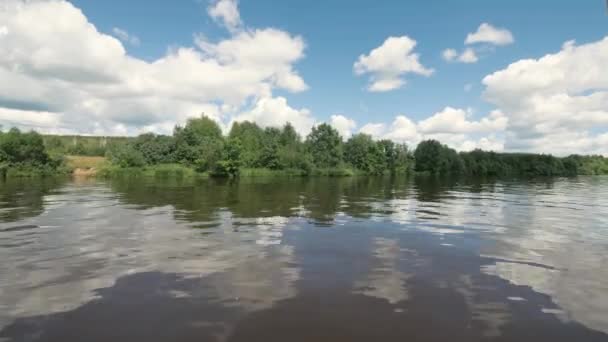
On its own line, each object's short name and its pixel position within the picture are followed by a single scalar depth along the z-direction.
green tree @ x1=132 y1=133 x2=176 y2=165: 82.19
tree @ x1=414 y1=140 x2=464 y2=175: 118.69
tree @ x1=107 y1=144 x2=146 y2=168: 76.94
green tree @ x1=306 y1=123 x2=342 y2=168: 98.00
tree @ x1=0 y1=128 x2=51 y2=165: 66.38
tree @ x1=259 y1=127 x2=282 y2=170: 85.31
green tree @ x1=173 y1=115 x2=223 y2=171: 76.50
